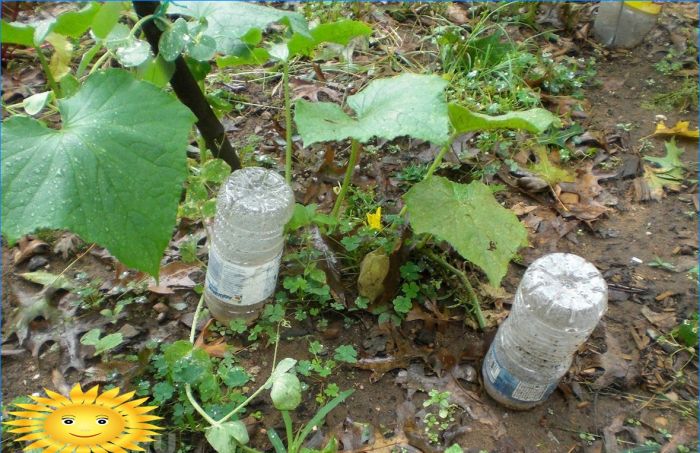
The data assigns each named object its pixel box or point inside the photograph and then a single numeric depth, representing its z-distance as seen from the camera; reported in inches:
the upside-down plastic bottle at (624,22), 38.7
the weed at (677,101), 35.9
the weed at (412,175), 29.7
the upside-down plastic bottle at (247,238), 22.8
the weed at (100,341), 22.5
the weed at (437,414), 22.1
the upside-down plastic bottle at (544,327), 20.8
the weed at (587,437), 22.4
